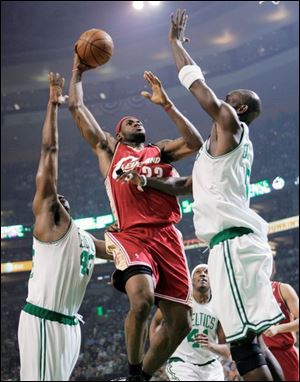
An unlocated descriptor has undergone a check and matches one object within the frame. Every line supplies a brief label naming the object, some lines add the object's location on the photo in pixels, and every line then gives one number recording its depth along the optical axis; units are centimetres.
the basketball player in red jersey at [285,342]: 604
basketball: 538
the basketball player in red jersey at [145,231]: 436
